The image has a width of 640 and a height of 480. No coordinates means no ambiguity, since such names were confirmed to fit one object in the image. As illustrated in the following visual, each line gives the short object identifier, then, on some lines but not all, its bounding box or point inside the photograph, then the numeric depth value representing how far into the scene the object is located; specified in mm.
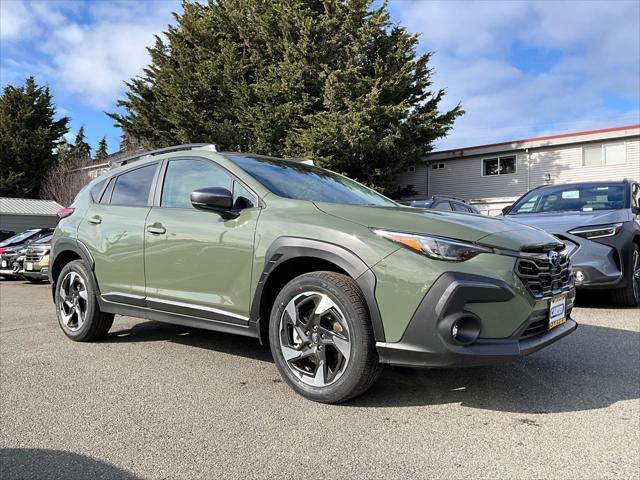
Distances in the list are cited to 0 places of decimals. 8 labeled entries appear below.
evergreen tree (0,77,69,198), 39875
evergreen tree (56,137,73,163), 43250
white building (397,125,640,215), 21281
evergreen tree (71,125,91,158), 66500
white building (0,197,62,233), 33456
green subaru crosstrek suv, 2701
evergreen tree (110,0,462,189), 21750
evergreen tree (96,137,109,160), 75075
